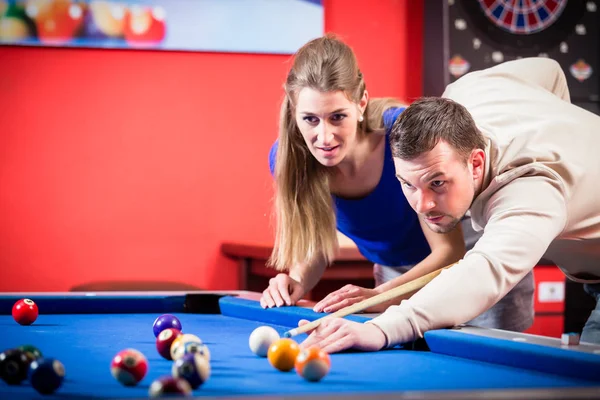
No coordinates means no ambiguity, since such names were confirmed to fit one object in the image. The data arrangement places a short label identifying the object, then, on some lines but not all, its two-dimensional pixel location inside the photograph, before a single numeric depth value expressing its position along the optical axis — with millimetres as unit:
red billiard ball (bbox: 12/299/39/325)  2283
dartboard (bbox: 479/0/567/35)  4672
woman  2420
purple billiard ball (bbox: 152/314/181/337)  2004
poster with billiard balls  4285
